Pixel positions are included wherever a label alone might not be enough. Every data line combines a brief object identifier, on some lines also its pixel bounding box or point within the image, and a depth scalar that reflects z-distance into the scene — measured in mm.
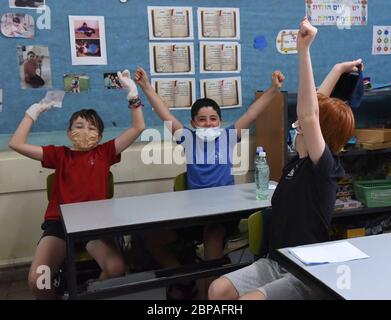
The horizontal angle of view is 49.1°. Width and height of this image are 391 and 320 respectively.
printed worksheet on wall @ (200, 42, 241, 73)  3045
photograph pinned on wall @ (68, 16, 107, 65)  2742
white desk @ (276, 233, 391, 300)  1111
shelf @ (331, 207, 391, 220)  3115
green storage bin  3191
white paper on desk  1312
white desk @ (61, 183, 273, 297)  1772
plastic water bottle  2201
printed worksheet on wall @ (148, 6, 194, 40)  2891
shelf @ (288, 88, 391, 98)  3006
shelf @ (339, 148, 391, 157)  3070
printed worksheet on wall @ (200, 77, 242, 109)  3092
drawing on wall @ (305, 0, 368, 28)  3256
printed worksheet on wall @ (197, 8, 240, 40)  3000
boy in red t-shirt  2270
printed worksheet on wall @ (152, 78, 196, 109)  2986
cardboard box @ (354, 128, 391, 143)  3100
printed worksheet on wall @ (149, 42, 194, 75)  2932
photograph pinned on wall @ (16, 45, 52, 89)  2678
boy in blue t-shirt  2492
